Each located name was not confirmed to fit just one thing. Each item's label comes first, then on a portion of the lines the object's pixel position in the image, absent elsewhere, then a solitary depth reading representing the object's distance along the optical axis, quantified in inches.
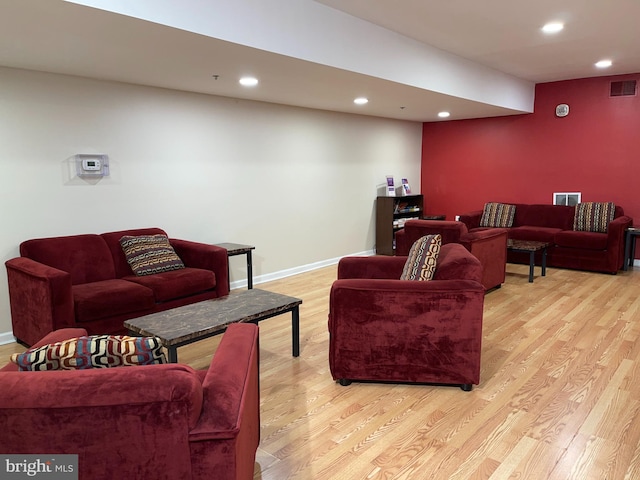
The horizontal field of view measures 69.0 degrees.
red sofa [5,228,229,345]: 125.9
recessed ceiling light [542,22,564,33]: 151.1
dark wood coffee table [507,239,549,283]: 203.2
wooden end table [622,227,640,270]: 231.1
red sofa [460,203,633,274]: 219.6
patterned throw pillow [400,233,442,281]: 112.5
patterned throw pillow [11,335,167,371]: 55.9
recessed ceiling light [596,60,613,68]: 204.5
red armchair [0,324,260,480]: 49.1
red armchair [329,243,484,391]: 103.8
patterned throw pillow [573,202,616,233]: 230.8
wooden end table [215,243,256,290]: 182.1
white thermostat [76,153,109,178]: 156.6
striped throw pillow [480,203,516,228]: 265.4
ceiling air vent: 231.1
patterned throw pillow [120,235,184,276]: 156.2
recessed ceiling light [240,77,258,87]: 155.5
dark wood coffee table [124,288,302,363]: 99.6
